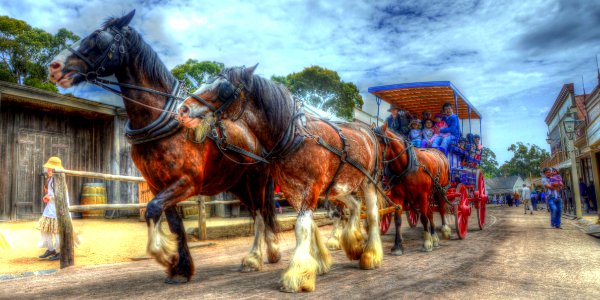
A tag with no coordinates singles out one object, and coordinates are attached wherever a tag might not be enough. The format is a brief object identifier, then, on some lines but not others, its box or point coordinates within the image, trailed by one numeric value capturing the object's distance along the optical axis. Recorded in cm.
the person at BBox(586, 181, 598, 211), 1775
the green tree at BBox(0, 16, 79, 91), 1883
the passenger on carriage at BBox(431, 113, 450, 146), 811
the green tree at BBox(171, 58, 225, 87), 2156
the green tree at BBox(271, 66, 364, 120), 2633
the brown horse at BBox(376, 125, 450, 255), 559
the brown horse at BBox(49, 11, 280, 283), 356
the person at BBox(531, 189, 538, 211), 2180
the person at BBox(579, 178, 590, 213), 1743
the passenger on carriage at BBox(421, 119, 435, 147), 821
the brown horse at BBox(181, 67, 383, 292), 335
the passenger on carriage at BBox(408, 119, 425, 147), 824
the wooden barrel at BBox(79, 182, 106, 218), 1088
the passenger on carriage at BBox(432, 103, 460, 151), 798
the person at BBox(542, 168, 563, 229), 981
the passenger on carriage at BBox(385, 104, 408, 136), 840
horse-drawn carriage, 763
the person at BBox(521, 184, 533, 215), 1905
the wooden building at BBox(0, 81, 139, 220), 965
